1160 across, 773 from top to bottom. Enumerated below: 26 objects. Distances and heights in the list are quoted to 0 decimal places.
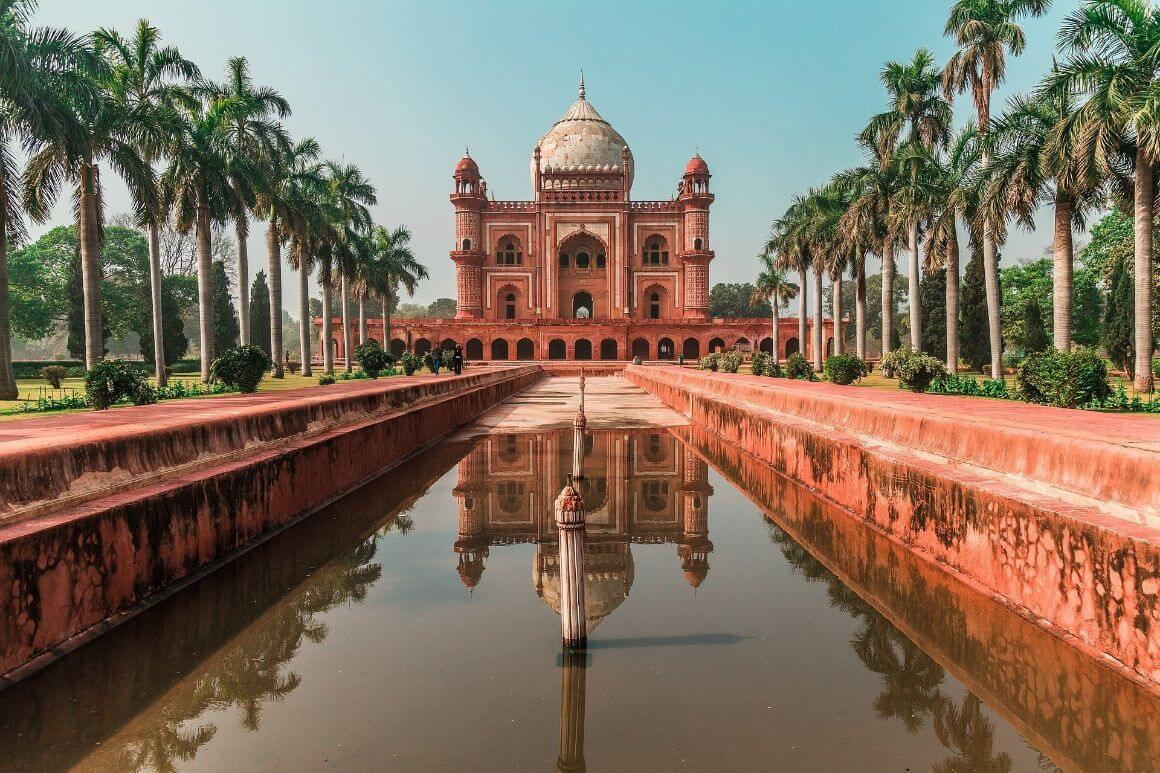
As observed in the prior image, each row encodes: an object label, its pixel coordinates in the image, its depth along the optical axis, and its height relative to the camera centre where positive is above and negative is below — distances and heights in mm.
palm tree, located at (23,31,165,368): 18078 +5182
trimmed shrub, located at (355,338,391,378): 27703 +278
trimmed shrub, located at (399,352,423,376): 30359 +158
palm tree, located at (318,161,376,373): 31375 +6562
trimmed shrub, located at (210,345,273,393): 19547 +26
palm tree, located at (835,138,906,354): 25859 +4994
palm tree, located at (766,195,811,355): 35378 +5709
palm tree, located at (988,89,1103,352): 17609 +4237
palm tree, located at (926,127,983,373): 21094 +4275
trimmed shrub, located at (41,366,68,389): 20912 -51
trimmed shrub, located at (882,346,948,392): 19062 -330
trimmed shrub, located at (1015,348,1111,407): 12992 -439
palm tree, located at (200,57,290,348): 24016 +8015
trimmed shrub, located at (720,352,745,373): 34375 -68
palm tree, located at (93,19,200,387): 20891 +8363
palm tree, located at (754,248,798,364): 47406 +4588
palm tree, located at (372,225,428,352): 41688 +5852
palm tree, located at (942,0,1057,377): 22125 +9359
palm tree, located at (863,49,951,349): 25812 +8586
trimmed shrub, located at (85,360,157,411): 14711 -249
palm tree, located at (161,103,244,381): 22141 +5641
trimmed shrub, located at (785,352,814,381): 25688 -339
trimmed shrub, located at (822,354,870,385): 23281 -338
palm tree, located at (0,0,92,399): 15828 +6096
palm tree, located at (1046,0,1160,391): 15961 +5359
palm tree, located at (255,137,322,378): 25922 +5789
